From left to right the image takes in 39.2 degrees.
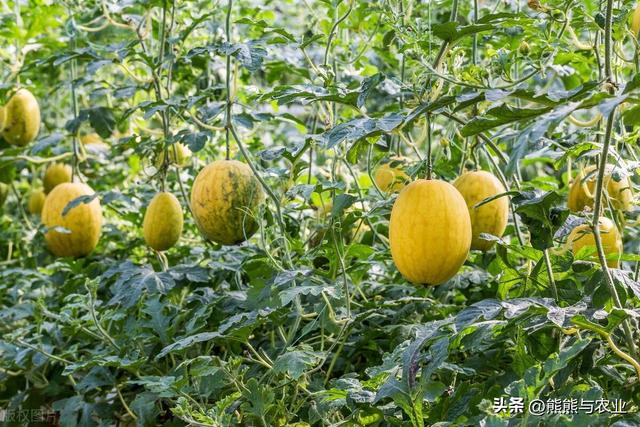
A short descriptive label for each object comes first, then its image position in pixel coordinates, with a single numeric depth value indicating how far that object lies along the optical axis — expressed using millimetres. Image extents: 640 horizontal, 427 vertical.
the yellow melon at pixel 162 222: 2529
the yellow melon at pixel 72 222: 3051
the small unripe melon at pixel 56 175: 3713
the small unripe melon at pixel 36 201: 3945
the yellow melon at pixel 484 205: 1903
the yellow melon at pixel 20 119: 3348
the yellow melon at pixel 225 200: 2225
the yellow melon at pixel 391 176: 2113
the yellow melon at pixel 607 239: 1816
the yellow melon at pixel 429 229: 1619
